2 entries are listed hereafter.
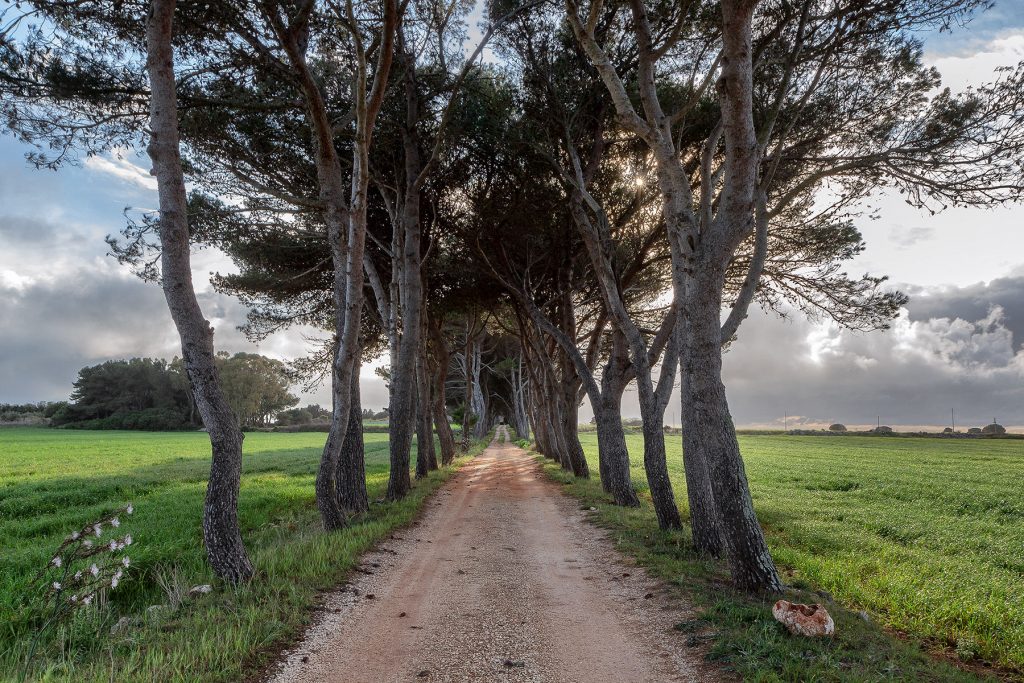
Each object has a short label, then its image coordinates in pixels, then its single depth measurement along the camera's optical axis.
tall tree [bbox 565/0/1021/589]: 5.74
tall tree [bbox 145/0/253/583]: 6.14
